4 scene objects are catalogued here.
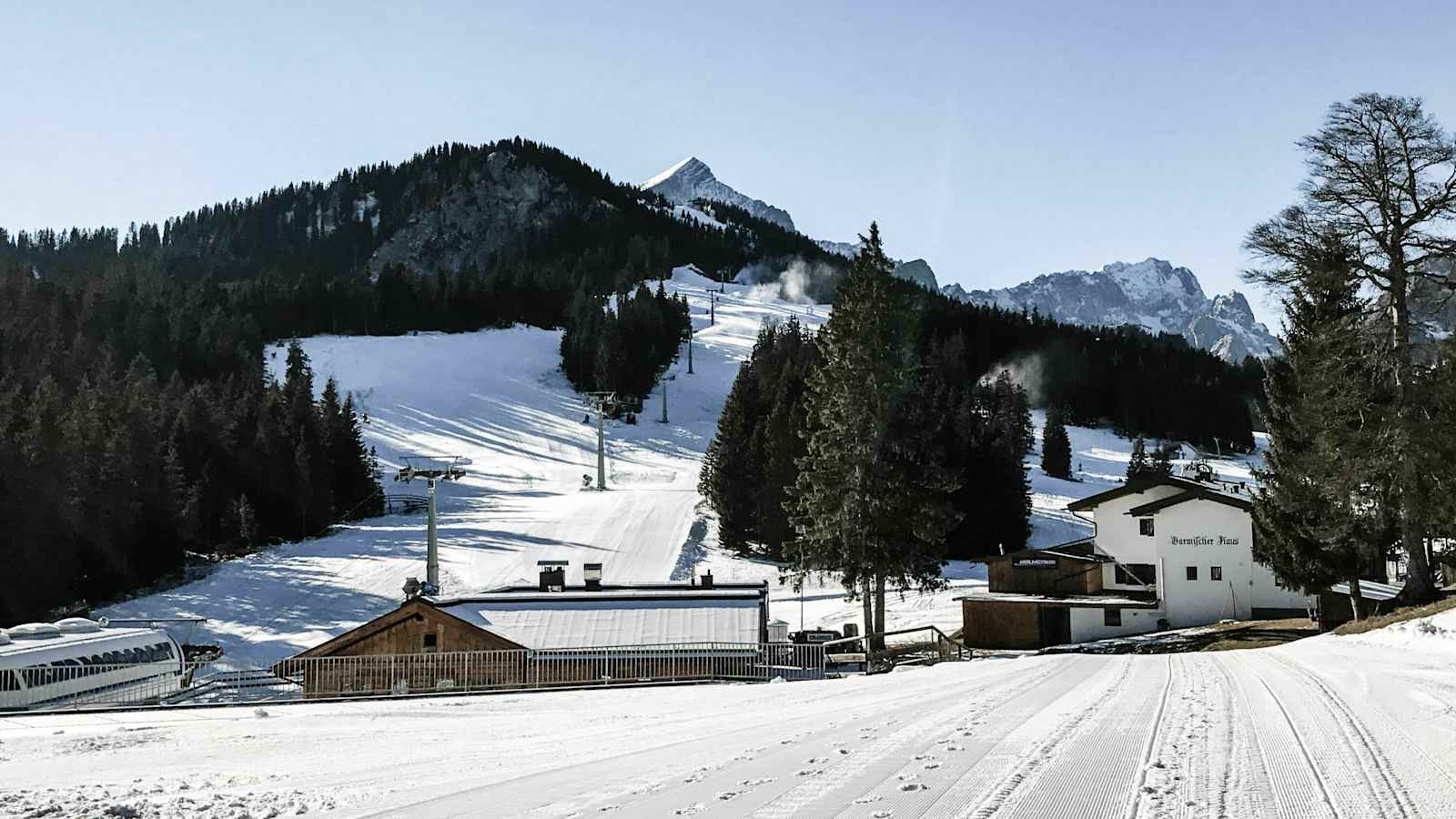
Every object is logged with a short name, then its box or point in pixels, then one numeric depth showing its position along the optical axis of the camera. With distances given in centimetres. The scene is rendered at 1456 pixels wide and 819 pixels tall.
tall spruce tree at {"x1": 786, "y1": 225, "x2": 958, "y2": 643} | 3588
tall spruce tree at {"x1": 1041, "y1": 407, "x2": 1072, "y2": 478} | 10862
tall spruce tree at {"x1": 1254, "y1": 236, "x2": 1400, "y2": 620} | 2762
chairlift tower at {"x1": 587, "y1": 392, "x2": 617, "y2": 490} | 8431
